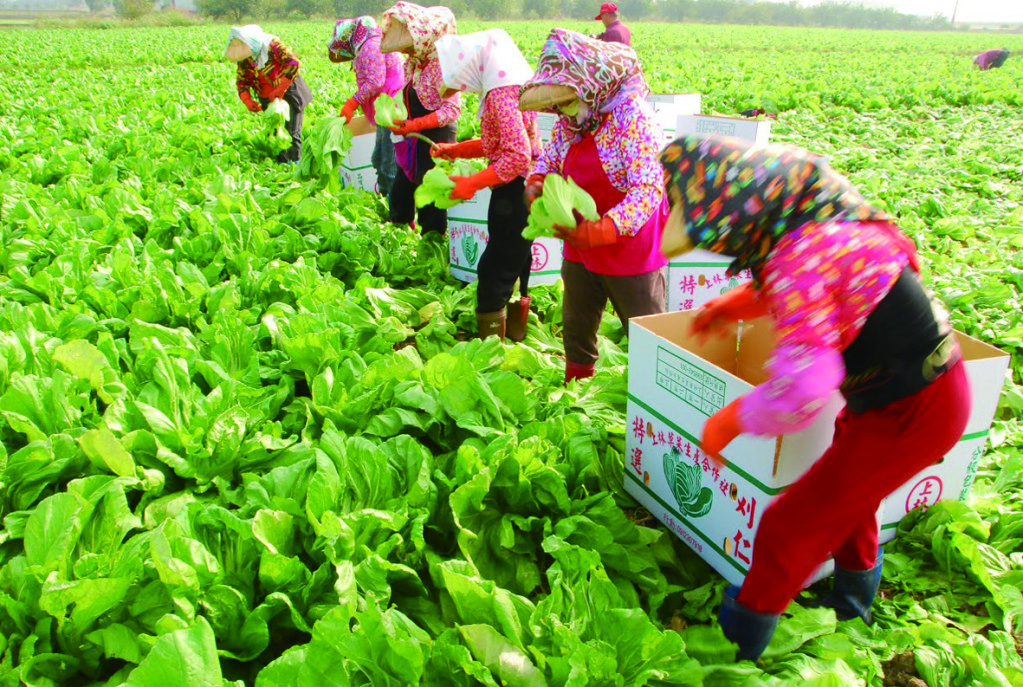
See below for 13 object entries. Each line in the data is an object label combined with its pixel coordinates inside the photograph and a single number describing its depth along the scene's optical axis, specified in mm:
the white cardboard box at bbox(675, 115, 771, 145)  4965
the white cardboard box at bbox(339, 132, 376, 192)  6508
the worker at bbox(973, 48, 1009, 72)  22344
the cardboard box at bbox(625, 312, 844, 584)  2031
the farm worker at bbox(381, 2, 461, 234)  4207
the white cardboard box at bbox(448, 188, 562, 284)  4664
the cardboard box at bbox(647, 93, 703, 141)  5888
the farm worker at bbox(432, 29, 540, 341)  3418
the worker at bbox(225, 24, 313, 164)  6840
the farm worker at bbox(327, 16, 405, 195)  5492
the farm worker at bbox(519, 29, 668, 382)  2650
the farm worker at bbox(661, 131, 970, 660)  1481
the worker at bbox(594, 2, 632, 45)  9609
